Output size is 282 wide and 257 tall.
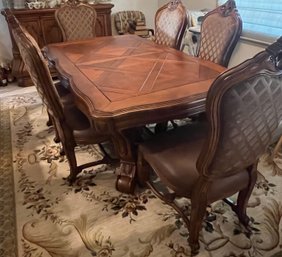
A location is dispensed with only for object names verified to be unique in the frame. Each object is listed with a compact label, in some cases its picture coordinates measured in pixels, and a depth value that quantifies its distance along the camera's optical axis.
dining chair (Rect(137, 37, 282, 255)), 0.97
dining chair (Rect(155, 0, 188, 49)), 2.69
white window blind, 2.86
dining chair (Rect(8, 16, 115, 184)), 1.67
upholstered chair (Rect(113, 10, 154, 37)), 4.68
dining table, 1.47
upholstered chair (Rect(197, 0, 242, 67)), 2.19
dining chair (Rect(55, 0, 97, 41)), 3.14
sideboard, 3.77
